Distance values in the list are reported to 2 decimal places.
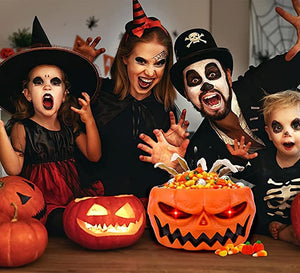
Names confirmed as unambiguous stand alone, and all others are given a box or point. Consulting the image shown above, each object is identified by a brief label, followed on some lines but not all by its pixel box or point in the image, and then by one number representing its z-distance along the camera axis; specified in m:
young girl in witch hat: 2.12
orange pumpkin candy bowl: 1.73
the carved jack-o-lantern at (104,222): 1.78
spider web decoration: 2.23
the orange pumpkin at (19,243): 1.55
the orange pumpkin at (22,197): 1.84
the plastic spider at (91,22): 2.21
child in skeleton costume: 2.13
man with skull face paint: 2.20
